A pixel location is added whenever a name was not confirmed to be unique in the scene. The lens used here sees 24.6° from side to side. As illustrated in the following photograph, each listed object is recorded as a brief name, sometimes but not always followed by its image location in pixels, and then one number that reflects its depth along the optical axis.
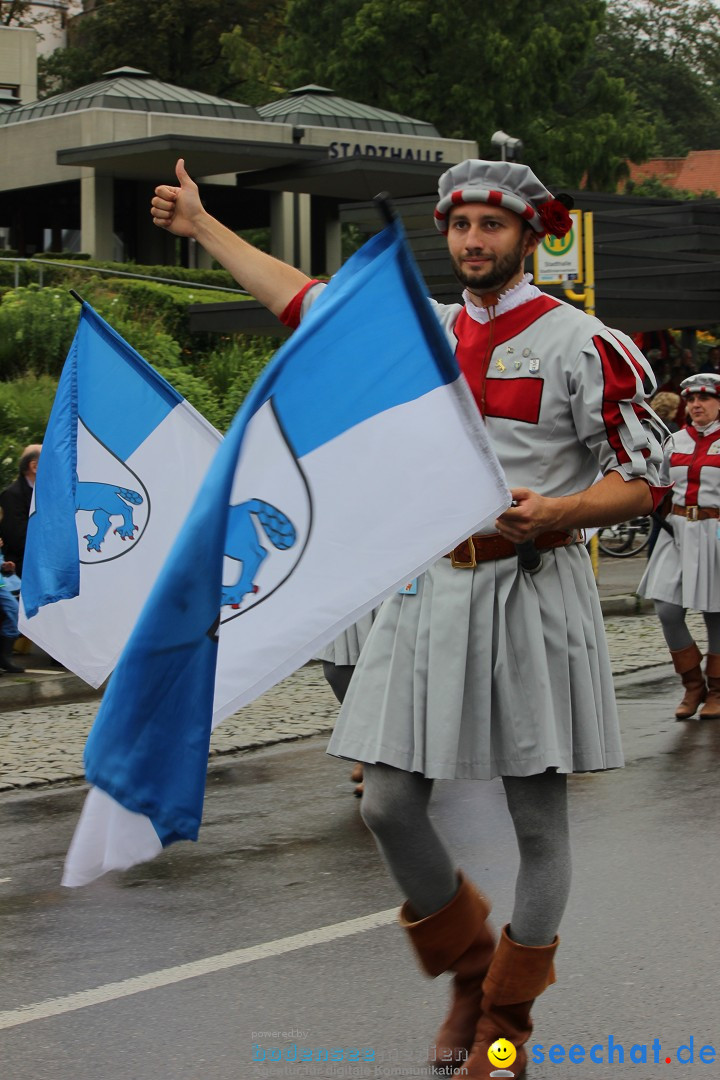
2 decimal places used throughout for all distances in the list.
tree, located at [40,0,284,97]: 58.03
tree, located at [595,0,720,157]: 75.00
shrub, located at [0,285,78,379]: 18.41
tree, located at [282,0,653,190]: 47.91
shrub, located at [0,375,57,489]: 14.25
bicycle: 20.34
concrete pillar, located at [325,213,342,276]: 41.25
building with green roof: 34.88
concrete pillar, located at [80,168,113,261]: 36.72
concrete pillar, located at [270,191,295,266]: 39.09
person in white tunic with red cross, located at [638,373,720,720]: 9.58
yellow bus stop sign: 14.96
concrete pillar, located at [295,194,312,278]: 39.78
